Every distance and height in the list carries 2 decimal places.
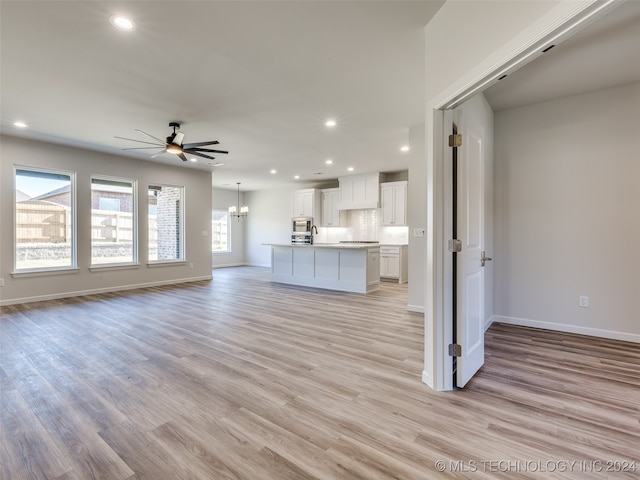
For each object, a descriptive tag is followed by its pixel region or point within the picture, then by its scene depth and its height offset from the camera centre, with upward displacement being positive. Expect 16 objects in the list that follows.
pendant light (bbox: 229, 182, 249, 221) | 10.02 +0.86
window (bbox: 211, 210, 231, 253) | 10.91 +0.14
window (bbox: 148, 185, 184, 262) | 7.10 +0.32
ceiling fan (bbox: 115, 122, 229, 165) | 4.28 +1.33
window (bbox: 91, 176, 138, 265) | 6.16 +0.31
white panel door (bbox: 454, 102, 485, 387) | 2.32 -0.12
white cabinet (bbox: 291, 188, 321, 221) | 9.41 +1.05
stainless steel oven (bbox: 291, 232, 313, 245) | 9.43 -0.07
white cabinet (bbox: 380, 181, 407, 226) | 7.67 +0.86
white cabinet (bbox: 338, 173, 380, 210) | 8.12 +1.25
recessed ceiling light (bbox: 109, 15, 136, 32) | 2.29 +1.66
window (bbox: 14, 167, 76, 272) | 5.26 +0.30
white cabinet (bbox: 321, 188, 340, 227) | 9.16 +0.89
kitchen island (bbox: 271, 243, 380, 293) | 6.14 -0.67
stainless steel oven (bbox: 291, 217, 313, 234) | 9.46 +0.37
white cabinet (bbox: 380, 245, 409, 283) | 7.54 -0.68
